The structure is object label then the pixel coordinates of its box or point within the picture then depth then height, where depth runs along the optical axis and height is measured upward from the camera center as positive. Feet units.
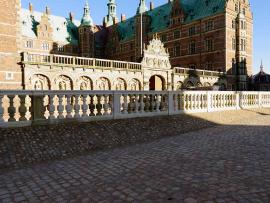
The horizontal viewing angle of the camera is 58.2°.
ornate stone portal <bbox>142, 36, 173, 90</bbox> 105.91 +12.30
